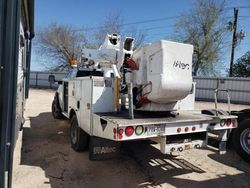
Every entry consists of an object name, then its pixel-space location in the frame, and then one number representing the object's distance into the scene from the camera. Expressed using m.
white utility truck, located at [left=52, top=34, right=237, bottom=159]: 2.95
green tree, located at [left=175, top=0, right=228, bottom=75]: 20.30
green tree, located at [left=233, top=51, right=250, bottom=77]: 18.92
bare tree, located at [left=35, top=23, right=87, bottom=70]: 23.46
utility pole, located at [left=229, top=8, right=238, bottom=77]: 18.54
